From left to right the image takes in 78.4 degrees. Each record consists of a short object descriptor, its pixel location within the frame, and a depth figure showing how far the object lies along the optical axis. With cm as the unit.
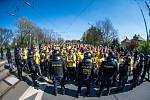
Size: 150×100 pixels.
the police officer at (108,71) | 381
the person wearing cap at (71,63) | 485
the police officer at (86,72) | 376
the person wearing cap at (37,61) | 520
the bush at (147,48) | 1033
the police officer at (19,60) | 532
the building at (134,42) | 1661
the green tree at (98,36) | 2554
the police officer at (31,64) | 503
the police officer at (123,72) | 434
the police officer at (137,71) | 459
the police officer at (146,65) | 518
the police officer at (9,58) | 725
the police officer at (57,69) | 386
